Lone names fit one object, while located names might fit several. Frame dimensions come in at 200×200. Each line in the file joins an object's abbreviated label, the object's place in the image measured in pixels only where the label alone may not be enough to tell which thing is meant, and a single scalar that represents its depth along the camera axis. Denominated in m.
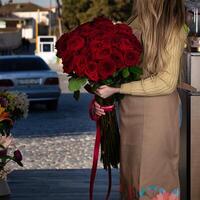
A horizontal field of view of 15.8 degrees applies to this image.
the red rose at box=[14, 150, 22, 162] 5.98
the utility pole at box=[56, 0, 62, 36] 61.31
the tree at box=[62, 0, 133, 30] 57.84
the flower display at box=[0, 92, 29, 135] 6.18
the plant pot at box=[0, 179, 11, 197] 6.56
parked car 17.73
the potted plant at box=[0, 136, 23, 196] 6.02
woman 3.74
